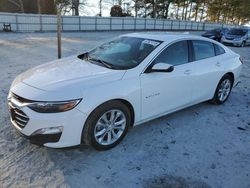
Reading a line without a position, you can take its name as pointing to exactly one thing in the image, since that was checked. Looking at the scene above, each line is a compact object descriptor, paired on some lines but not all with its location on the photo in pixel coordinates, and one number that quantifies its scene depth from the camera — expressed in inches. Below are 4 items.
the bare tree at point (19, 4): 983.5
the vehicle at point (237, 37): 574.9
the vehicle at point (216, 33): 624.4
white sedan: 90.6
